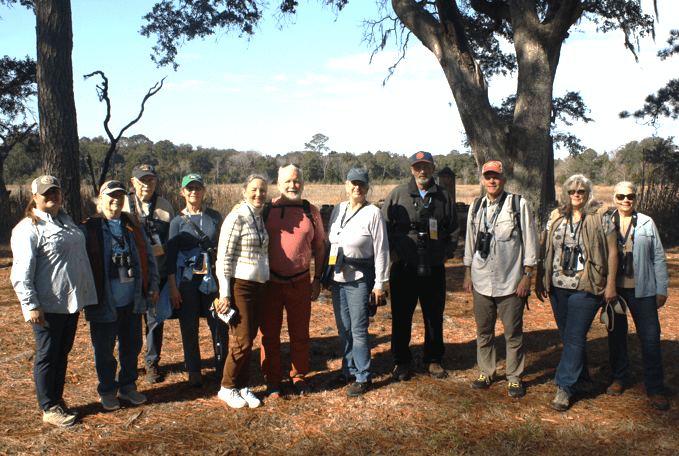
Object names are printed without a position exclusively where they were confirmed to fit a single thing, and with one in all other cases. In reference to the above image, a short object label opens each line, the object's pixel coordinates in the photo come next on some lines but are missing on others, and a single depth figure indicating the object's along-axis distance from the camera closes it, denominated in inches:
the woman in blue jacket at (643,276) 155.6
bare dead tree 416.5
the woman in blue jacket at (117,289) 149.7
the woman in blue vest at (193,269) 167.2
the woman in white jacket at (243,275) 151.3
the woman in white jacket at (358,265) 165.2
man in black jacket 178.2
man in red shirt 159.8
